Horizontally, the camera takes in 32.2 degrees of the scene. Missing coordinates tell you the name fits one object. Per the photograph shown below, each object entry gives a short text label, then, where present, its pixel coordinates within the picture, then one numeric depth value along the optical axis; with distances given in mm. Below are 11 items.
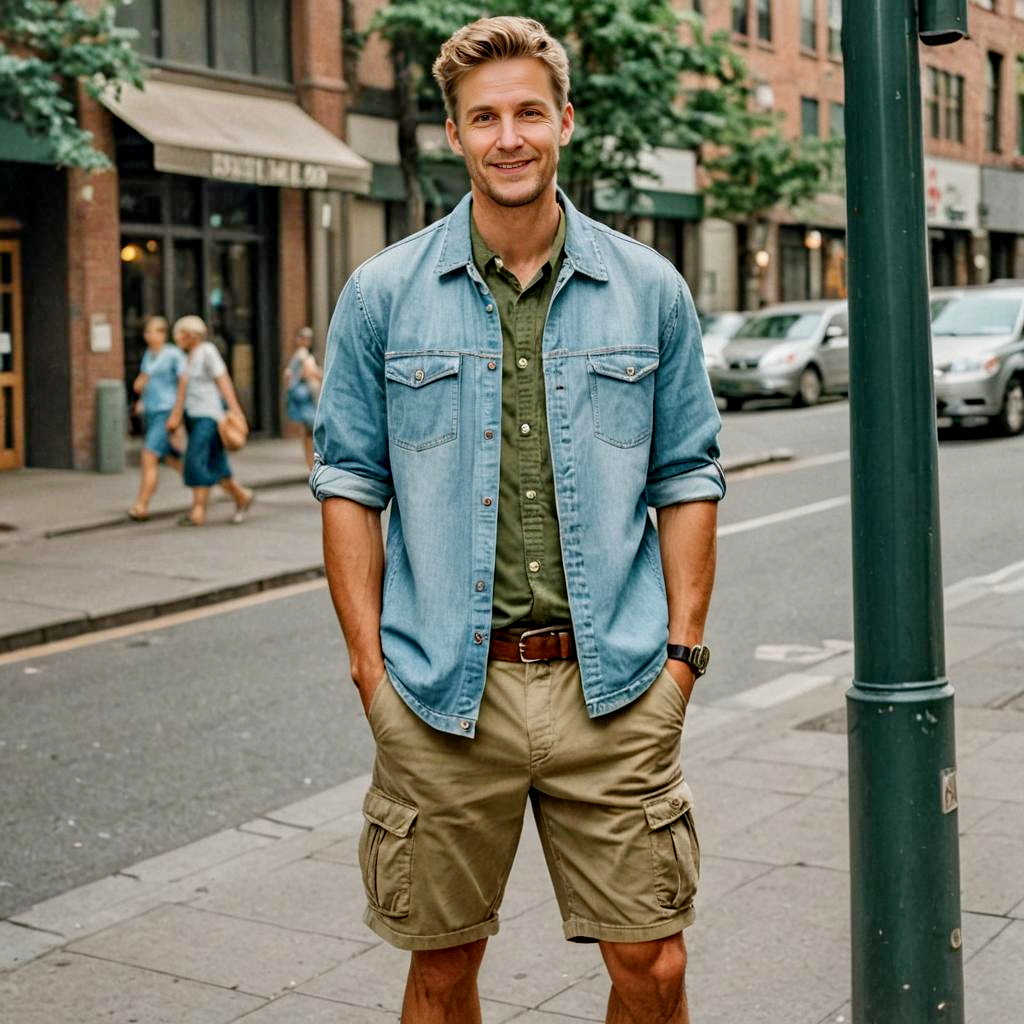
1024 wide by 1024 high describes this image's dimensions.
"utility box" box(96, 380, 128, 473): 19297
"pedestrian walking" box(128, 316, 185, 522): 15016
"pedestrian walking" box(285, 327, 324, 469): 18297
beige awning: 19516
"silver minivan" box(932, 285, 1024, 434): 21156
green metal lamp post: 3131
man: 2965
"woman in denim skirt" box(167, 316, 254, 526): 14508
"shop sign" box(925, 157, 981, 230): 45406
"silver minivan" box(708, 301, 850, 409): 26578
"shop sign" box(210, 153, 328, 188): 19953
